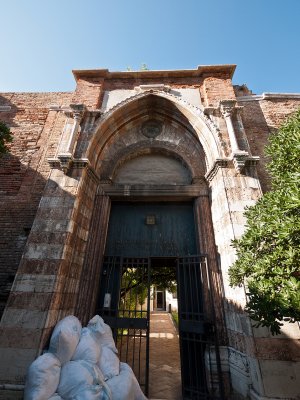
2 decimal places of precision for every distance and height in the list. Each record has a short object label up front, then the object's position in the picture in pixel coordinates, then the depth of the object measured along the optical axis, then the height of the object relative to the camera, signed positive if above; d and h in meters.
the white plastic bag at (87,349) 3.13 -0.46
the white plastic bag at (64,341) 3.10 -0.36
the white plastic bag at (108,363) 3.21 -0.66
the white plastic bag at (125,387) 2.89 -0.88
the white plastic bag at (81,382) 2.57 -0.76
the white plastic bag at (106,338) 3.69 -0.35
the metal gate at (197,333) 3.99 -0.28
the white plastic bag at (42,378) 2.60 -0.73
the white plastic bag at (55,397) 2.63 -0.90
